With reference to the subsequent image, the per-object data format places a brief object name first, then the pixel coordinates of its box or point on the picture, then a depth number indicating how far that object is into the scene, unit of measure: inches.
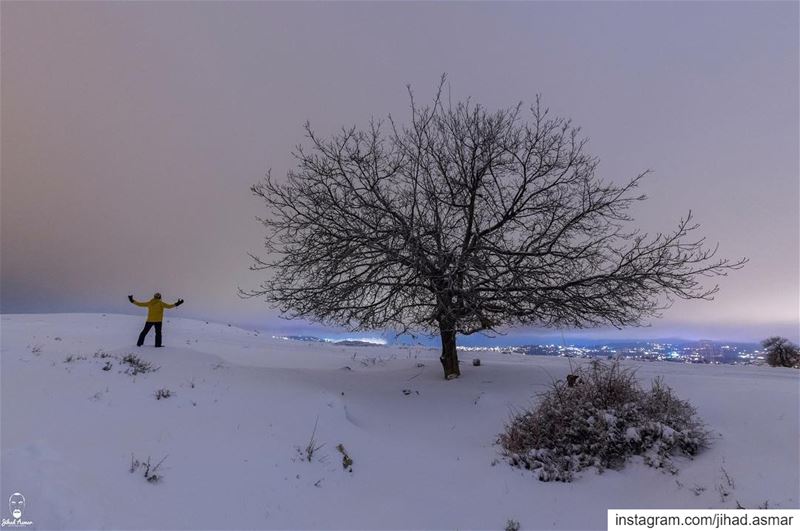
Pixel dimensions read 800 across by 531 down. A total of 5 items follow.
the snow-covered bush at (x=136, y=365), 355.9
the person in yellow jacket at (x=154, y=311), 500.1
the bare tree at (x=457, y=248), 409.7
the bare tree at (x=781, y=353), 578.9
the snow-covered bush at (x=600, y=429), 241.4
